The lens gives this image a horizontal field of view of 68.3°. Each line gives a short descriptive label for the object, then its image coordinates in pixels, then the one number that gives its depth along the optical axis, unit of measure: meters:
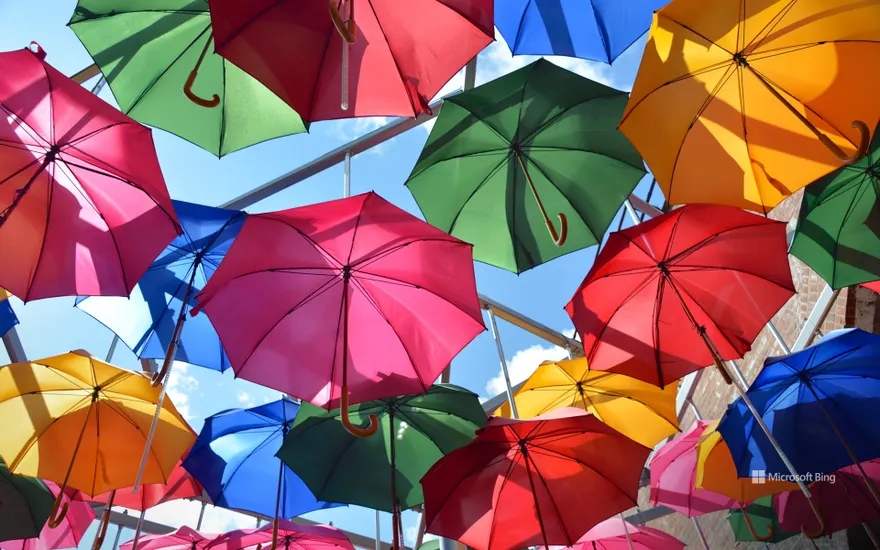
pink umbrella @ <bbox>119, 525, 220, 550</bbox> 5.11
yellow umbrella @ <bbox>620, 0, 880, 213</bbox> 3.33
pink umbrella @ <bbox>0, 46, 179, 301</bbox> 3.17
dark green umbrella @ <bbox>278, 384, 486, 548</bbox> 4.54
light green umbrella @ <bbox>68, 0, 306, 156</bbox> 3.90
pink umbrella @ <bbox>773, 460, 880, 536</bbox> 4.93
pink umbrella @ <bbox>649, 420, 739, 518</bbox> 5.28
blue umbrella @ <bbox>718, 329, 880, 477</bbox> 4.24
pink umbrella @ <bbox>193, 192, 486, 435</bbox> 3.48
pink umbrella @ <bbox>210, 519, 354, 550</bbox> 5.02
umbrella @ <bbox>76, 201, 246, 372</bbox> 4.48
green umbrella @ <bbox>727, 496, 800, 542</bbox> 5.48
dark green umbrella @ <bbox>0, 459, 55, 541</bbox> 5.11
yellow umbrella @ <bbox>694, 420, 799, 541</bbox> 4.87
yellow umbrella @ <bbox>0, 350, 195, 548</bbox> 4.44
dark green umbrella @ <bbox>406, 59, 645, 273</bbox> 4.16
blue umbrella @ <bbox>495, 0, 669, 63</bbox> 3.90
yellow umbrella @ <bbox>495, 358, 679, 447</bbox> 5.22
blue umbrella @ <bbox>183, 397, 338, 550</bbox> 4.98
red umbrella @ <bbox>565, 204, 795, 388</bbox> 3.94
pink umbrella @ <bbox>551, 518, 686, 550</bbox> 4.94
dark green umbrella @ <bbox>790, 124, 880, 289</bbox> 4.20
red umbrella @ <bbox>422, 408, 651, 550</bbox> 4.14
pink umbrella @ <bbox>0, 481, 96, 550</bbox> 5.49
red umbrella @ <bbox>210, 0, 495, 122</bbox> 3.22
